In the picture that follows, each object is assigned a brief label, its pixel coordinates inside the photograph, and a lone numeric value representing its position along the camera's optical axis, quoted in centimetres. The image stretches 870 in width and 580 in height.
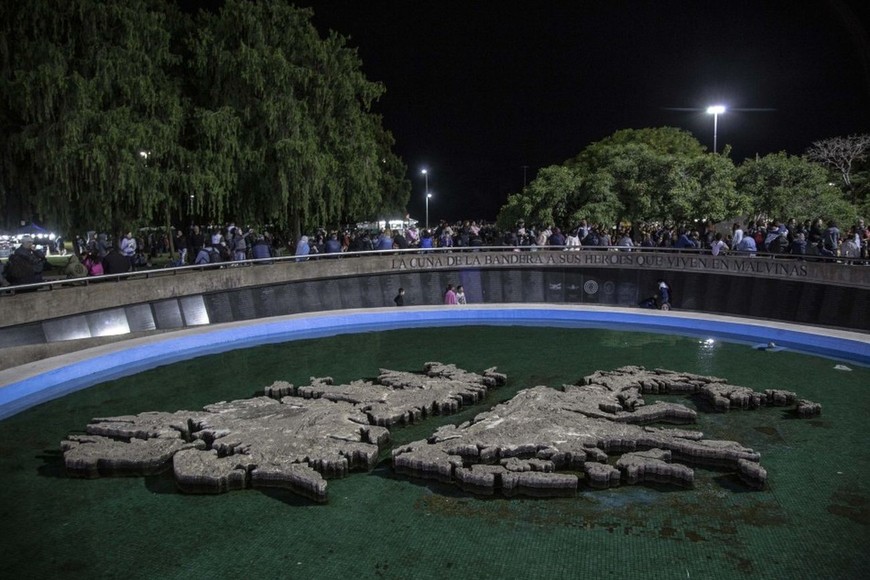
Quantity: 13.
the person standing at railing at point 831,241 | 1912
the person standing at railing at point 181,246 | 2703
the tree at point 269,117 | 2392
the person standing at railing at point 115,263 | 1736
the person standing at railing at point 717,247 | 2066
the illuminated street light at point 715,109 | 3203
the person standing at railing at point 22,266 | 1519
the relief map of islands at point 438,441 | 876
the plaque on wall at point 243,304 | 1989
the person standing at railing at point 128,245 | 2242
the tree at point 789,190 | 3222
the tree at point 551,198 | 3409
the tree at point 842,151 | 4400
